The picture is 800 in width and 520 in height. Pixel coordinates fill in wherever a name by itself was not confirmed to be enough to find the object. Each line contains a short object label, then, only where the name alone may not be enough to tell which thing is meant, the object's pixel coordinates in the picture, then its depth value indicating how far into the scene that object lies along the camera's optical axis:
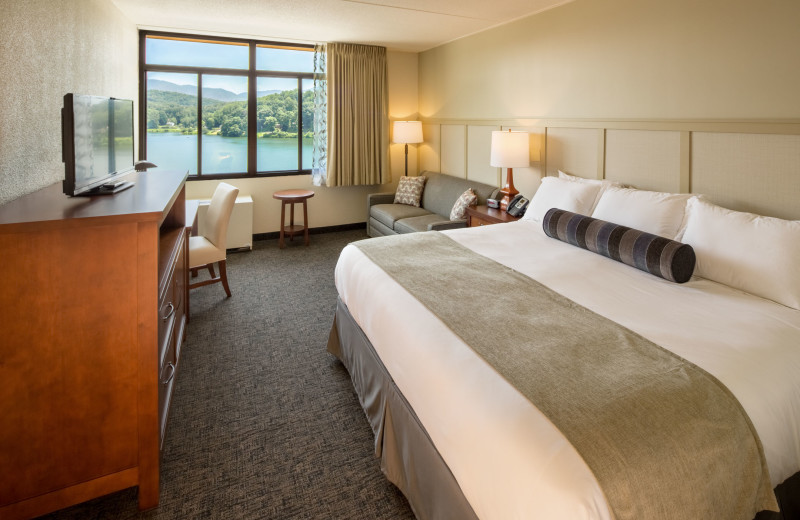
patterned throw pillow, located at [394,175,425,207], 5.56
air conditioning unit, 5.18
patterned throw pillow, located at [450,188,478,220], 4.51
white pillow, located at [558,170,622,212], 3.03
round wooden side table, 5.33
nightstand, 3.90
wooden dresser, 1.48
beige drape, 5.57
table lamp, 3.90
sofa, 4.69
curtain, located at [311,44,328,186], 5.49
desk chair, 3.46
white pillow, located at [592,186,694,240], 2.45
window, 5.07
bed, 1.07
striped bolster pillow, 2.10
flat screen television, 1.71
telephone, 3.85
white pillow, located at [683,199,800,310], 1.89
